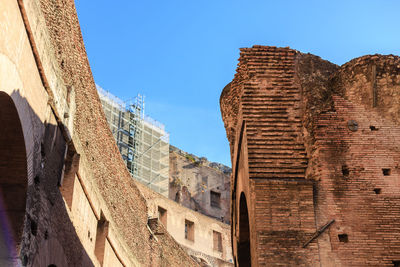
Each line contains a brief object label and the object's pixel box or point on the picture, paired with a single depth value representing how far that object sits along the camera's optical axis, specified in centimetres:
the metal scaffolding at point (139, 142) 2961
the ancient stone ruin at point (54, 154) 521
